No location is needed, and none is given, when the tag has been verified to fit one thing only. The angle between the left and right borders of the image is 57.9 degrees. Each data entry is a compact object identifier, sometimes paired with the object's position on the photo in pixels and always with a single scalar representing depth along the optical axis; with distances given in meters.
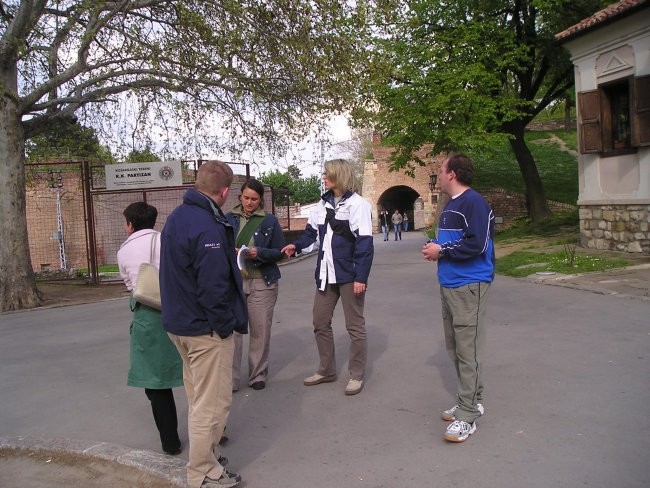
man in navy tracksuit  3.86
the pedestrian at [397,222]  33.88
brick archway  43.06
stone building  13.15
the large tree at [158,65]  11.17
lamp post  22.28
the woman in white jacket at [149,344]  3.77
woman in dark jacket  5.25
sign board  14.77
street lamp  32.67
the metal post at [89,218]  14.91
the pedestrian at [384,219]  35.84
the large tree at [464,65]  18.64
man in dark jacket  3.21
